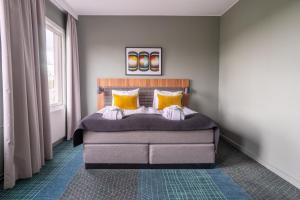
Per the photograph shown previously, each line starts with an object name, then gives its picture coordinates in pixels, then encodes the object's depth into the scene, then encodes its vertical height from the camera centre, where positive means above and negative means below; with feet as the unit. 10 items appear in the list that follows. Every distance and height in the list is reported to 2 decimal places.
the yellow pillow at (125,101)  11.92 -0.98
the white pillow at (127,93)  12.53 -0.52
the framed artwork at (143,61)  14.38 +1.69
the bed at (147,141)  8.55 -2.42
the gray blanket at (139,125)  8.53 -1.72
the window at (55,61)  11.75 +1.49
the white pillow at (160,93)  12.93 -0.55
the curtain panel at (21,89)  6.86 -0.15
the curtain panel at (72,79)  12.83 +0.37
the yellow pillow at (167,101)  12.31 -1.01
